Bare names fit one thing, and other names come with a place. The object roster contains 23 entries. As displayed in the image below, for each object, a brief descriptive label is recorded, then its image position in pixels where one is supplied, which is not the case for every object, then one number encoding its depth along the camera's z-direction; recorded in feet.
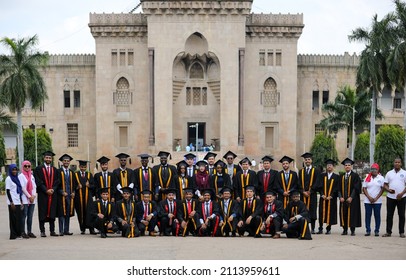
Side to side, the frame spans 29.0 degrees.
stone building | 186.60
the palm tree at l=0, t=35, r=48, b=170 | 137.69
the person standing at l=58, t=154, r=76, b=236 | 65.98
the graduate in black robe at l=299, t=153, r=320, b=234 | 68.28
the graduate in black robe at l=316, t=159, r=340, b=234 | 68.03
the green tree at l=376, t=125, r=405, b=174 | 161.15
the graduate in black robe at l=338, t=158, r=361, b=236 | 67.56
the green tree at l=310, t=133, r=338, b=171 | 188.24
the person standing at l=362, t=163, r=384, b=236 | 66.49
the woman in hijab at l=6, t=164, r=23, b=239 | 61.67
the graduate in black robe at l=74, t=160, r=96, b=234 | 67.77
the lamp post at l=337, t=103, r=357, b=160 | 168.61
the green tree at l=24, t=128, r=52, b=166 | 187.32
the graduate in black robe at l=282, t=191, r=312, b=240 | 61.52
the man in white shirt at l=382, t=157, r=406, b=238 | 65.36
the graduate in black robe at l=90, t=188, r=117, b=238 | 63.16
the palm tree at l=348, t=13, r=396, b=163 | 130.05
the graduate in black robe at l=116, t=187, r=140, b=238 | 62.95
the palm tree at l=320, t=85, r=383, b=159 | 173.88
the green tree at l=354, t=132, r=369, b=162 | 196.75
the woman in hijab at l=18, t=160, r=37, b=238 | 62.49
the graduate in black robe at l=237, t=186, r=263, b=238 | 62.95
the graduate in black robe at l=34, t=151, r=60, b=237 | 65.21
